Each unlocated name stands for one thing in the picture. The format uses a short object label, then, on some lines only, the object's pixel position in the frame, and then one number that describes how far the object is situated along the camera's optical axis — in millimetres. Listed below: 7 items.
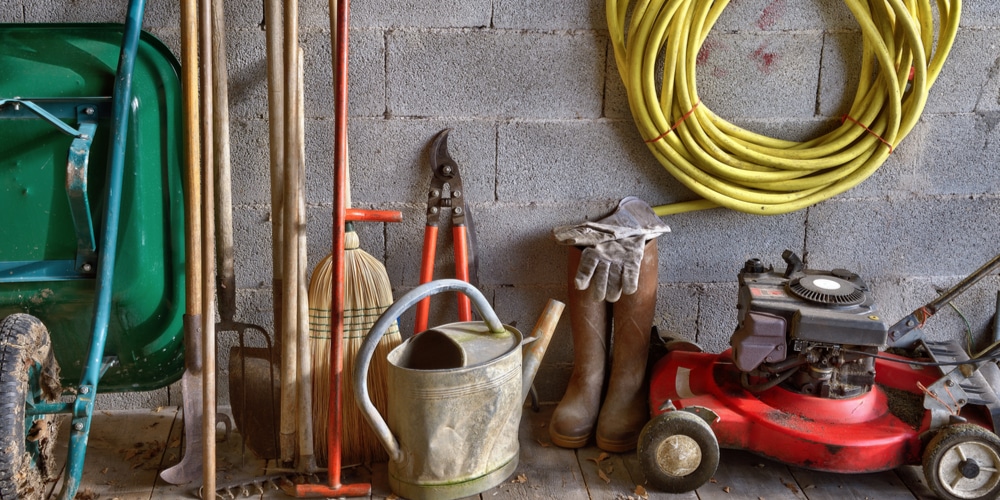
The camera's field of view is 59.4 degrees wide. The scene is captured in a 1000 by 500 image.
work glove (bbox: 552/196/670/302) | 2691
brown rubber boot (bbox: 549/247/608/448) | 2801
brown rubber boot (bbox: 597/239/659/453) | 2775
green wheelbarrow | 2424
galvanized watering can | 2391
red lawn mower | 2477
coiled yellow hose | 2699
